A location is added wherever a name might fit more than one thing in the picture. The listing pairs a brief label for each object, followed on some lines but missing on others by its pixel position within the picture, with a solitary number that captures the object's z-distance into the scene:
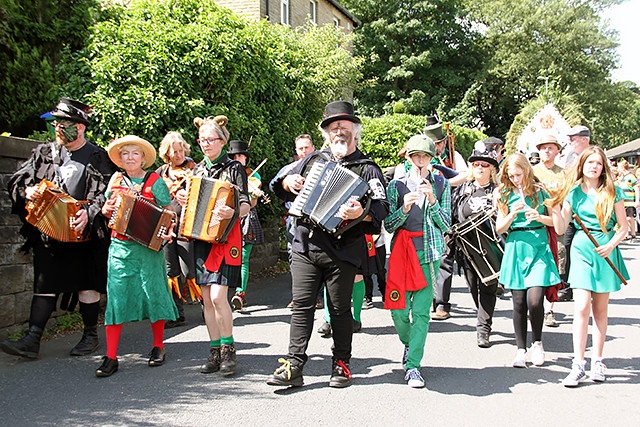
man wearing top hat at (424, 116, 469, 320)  7.37
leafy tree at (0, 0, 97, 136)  8.00
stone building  19.45
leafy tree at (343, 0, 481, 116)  41.16
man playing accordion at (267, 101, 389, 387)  4.64
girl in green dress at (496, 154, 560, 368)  5.29
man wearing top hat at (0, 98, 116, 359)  5.36
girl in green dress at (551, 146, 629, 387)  4.85
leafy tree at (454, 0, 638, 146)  42.84
